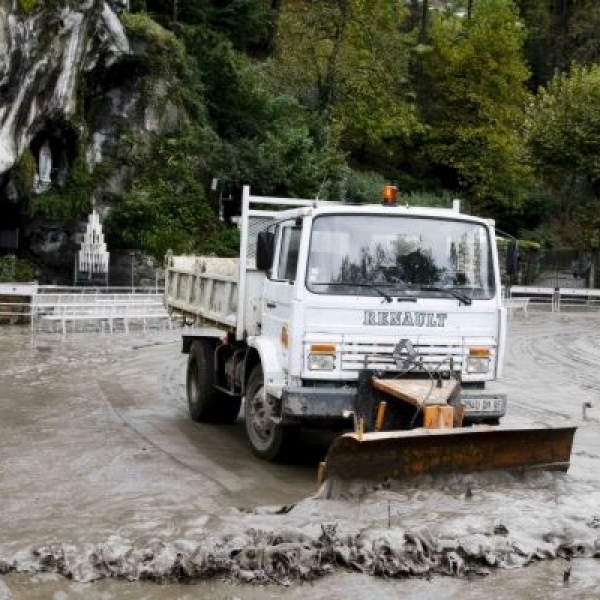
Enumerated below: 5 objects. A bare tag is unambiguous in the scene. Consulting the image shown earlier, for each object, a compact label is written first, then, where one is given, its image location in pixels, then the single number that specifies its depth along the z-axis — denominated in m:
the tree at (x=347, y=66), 40.23
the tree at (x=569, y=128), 38.41
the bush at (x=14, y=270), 27.70
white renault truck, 8.38
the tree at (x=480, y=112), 44.50
